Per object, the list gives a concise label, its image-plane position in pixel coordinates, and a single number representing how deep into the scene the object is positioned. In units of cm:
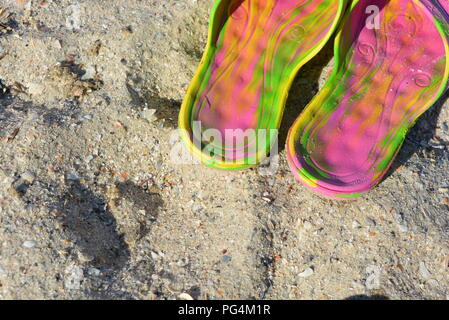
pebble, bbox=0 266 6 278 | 52
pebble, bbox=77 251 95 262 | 53
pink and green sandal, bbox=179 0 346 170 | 57
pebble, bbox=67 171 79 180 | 56
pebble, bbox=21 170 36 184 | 55
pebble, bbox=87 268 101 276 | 53
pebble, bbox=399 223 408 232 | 56
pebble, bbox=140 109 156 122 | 60
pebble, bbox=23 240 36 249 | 53
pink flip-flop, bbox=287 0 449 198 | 56
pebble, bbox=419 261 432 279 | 55
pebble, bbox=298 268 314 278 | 54
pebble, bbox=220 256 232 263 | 54
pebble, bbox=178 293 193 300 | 53
